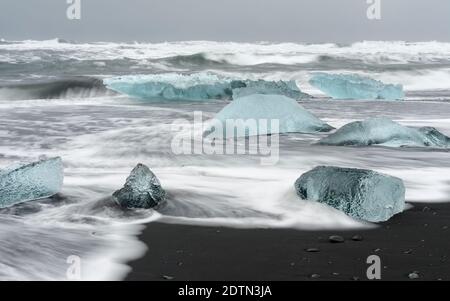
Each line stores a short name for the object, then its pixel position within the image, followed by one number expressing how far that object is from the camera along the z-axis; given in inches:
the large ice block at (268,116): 277.9
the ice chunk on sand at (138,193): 137.7
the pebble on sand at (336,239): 117.5
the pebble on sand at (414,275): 96.4
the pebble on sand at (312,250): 111.3
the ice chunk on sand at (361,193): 132.4
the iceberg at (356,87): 511.2
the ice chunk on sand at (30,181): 141.3
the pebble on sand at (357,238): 118.4
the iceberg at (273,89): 386.0
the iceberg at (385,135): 240.8
